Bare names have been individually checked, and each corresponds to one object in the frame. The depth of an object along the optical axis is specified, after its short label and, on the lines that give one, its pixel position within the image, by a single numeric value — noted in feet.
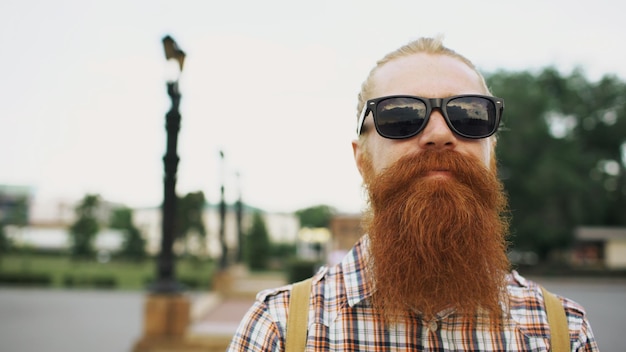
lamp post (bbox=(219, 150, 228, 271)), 62.54
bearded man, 3.87
